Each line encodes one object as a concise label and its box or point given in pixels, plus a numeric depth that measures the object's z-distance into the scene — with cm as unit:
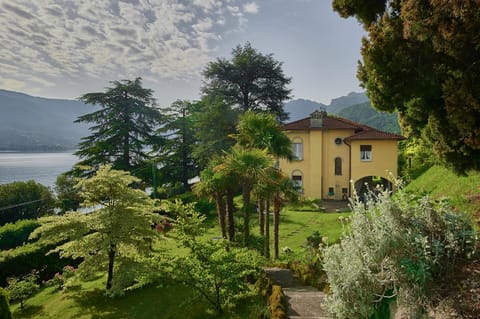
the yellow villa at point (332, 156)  2327
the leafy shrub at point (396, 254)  317
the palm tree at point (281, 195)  1082
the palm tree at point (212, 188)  1048
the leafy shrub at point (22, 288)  966
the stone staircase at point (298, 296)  598
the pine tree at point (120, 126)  2577
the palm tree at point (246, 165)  957
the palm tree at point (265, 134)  1104
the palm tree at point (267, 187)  975
